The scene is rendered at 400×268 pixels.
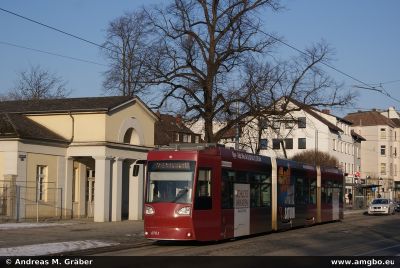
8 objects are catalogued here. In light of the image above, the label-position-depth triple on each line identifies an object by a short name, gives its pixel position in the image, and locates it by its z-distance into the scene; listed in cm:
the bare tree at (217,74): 3631
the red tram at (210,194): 1884
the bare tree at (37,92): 6525
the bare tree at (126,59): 4068
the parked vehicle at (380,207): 5025
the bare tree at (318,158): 7550
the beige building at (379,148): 10412
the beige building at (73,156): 3039
